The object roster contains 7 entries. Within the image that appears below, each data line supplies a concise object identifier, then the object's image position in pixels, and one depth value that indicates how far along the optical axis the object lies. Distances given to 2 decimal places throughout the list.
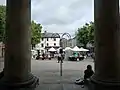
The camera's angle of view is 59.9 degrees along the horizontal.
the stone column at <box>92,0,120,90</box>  3.00
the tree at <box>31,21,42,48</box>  27.43
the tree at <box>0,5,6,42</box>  14.87
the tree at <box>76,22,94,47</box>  29.34
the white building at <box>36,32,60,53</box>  41.72
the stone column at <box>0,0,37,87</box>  3.27
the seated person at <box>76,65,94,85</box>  4.37
